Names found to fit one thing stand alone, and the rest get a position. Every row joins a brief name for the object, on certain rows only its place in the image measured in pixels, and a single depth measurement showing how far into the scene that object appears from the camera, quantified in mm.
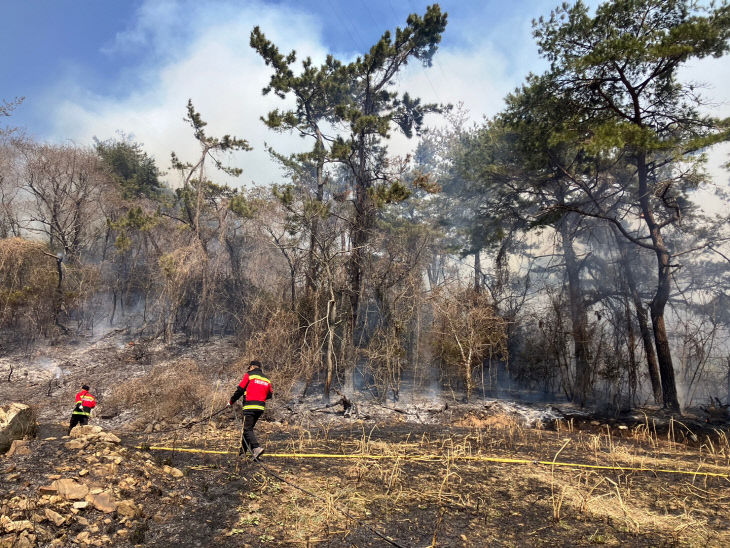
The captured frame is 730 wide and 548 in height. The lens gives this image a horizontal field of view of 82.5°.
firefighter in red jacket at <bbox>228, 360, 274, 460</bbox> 7590
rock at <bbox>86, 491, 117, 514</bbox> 4938
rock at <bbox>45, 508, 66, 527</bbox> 4490
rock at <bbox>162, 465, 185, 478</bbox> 6320
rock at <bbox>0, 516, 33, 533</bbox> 4188
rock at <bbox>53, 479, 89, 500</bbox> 4973
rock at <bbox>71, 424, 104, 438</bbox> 6993
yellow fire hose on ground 7680
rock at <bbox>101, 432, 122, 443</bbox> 6816
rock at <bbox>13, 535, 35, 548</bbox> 4043
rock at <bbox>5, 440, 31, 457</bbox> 6018
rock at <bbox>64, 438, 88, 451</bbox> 6293
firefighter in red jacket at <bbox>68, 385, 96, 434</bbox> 10281
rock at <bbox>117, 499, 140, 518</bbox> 4977
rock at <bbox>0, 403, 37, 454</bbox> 6719
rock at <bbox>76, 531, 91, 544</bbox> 4372
